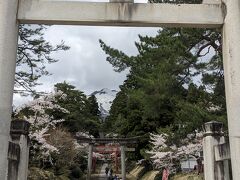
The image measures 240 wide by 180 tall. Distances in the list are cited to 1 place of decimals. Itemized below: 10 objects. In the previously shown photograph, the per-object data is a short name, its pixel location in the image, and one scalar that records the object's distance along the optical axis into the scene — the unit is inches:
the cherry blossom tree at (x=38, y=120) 741.9
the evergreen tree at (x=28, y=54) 577.0
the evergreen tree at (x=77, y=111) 1403.8
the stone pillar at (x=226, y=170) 304.7
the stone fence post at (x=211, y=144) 311.0
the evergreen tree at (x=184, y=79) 560.1
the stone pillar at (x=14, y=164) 287.0
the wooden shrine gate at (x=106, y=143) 1181.7
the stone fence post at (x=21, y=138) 298.0
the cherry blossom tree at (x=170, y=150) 791.8
